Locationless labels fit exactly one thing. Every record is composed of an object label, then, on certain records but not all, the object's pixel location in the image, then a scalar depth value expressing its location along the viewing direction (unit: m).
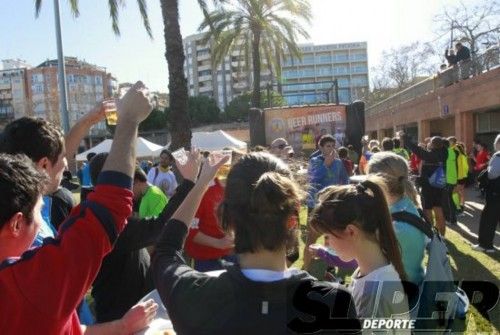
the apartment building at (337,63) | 142.25
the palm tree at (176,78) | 11.62
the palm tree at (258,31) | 24.16
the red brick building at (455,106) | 17.66
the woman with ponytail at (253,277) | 1.52
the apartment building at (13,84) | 109.05
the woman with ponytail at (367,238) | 2.31
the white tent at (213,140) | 17.75
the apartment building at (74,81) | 97.59
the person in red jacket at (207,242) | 4.20
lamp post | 18.08
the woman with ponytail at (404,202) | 2.95
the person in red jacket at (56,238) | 1.31
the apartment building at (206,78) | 126.56
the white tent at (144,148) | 20.53
